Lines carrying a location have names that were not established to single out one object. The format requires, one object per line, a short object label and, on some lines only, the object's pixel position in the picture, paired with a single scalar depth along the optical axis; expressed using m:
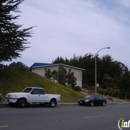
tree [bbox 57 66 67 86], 42.16
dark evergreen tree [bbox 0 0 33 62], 24.85
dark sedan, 26.52
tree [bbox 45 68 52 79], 44.31
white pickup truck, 19.67
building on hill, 51.53
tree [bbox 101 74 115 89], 59.00
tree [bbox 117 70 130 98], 44.49
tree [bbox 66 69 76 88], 44.05
